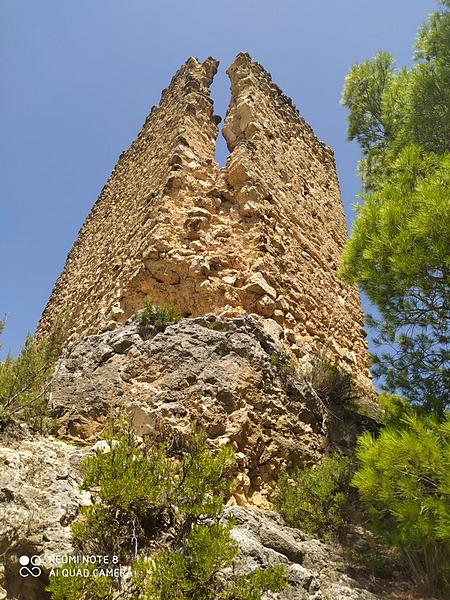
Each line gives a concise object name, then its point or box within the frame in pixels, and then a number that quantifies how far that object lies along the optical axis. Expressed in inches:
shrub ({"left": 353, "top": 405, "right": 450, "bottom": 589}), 129.3
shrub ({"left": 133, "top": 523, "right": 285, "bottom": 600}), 106.7
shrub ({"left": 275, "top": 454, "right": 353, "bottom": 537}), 168.1
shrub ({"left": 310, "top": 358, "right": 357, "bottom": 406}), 228.5
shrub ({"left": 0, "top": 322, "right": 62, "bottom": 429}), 156.4
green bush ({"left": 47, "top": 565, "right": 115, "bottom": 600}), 101.2
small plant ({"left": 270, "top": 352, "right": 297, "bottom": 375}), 210.7
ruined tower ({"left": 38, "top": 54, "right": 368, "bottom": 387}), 237.8
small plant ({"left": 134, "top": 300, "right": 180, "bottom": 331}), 214.9
